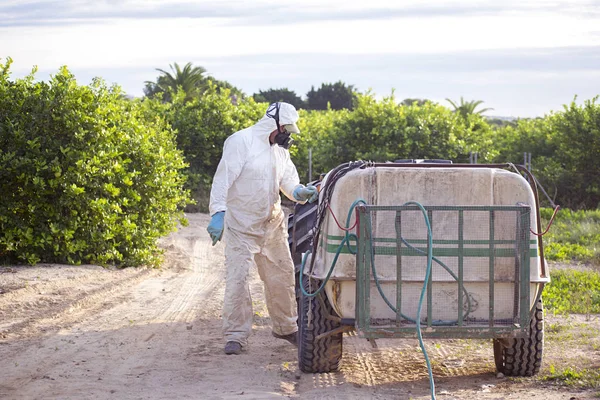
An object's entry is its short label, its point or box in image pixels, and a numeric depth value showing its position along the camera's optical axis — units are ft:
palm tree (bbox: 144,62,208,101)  141.28
